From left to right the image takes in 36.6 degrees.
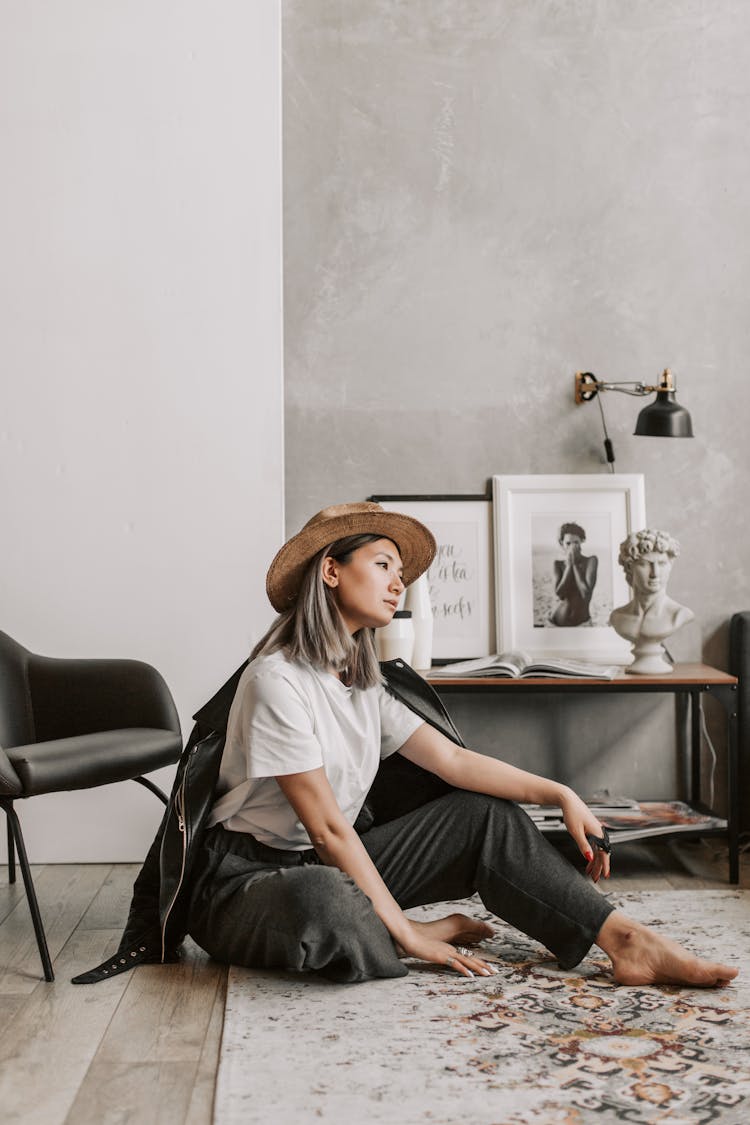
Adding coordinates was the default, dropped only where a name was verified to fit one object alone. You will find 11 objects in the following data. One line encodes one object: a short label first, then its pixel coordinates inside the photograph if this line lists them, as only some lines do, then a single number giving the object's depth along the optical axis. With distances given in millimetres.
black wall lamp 3361
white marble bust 3234
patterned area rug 1712
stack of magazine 3109
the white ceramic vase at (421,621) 3336
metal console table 3107
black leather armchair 2951
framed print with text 3568
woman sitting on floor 2193
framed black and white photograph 3559
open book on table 3168
